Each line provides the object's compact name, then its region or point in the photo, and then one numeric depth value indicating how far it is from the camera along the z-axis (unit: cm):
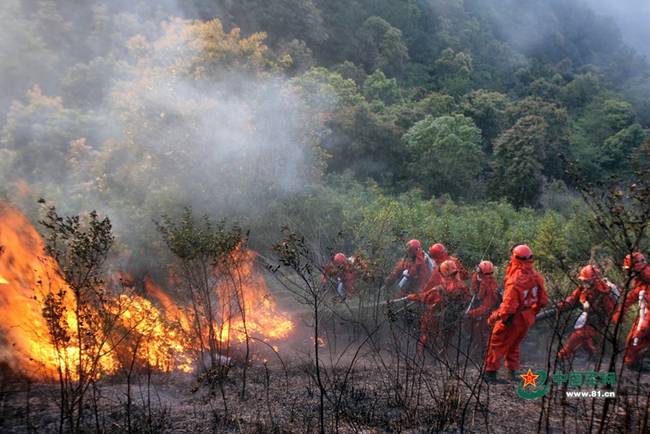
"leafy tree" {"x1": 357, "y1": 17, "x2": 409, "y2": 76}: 3288
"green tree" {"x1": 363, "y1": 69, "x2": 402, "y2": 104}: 2711
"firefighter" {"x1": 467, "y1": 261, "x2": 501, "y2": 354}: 757
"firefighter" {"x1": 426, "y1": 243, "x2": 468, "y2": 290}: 816
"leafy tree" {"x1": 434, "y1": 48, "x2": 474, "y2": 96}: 3400
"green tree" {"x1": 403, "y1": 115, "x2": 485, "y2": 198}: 1991
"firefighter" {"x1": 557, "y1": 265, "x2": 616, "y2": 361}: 680
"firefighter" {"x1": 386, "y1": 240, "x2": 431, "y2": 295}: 881
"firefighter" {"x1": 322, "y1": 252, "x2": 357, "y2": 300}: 826
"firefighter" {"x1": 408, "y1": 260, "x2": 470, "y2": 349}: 667
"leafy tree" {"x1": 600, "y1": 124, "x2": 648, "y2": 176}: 2783
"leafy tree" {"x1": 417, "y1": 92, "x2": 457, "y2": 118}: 2592
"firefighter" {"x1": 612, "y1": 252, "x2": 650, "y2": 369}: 623
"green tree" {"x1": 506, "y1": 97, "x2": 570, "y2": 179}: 2198
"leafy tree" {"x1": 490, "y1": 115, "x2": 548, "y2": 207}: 1986
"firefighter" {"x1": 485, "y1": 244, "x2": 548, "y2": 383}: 660
